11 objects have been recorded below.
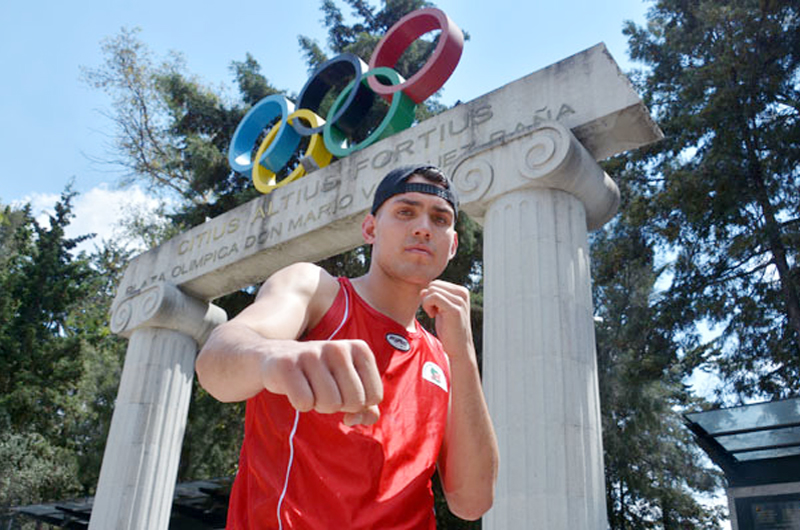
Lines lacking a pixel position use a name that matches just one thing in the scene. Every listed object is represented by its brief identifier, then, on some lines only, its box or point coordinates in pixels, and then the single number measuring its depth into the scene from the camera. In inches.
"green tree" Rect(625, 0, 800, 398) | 475.5
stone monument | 198.7
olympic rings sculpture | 321.7
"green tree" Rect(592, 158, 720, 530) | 511.2
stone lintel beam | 241.1
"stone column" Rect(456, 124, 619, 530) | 192.7
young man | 60.4
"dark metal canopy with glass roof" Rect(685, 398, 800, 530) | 273.1
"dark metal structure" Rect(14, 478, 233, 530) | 509.1
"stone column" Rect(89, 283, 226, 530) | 332.2
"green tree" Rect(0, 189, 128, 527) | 697.0
